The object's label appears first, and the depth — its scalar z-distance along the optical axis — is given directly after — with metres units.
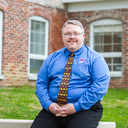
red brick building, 8.99
